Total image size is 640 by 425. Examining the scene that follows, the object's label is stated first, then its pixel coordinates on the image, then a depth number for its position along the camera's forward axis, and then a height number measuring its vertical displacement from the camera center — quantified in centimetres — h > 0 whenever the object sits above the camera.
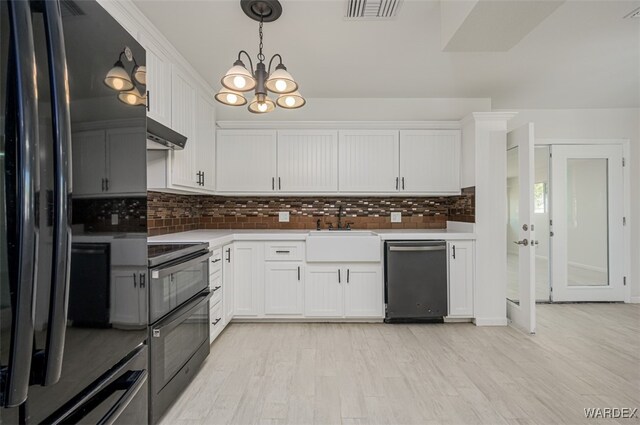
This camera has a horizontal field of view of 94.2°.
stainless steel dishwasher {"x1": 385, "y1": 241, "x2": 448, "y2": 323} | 303 -72
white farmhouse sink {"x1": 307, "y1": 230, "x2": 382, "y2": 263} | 307 -38
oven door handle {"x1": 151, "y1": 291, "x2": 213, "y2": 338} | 158 -61
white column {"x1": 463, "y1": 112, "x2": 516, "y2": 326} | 310 -12
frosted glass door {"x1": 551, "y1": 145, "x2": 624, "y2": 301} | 382 -7
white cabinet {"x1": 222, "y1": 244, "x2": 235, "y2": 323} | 283 -67
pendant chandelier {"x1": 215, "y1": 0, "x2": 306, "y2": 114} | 183 +82
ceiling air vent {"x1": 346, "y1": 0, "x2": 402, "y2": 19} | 188 +133
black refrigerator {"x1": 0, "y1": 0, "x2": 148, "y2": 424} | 51 -1
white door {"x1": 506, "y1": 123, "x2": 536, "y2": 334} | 284 -16
